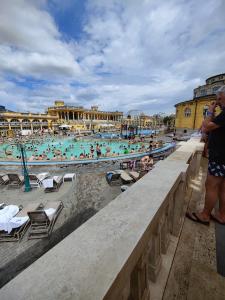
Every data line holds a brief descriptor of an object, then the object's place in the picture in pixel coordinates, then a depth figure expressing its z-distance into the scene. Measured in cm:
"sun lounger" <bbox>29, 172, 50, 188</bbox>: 1009
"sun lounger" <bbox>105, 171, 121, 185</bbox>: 969
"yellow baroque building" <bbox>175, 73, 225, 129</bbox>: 2092
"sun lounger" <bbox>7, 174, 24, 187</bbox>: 1008
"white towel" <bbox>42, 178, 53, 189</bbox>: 908
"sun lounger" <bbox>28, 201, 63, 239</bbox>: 548
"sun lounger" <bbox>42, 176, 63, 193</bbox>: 910
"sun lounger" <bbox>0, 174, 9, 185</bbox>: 1030
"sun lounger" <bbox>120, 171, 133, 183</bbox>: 938
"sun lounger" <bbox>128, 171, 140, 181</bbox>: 958
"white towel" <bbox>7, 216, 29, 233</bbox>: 541
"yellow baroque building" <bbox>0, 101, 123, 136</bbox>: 3756
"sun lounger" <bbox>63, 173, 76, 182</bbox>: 1064
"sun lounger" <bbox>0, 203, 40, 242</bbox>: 537
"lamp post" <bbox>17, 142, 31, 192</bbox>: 936
